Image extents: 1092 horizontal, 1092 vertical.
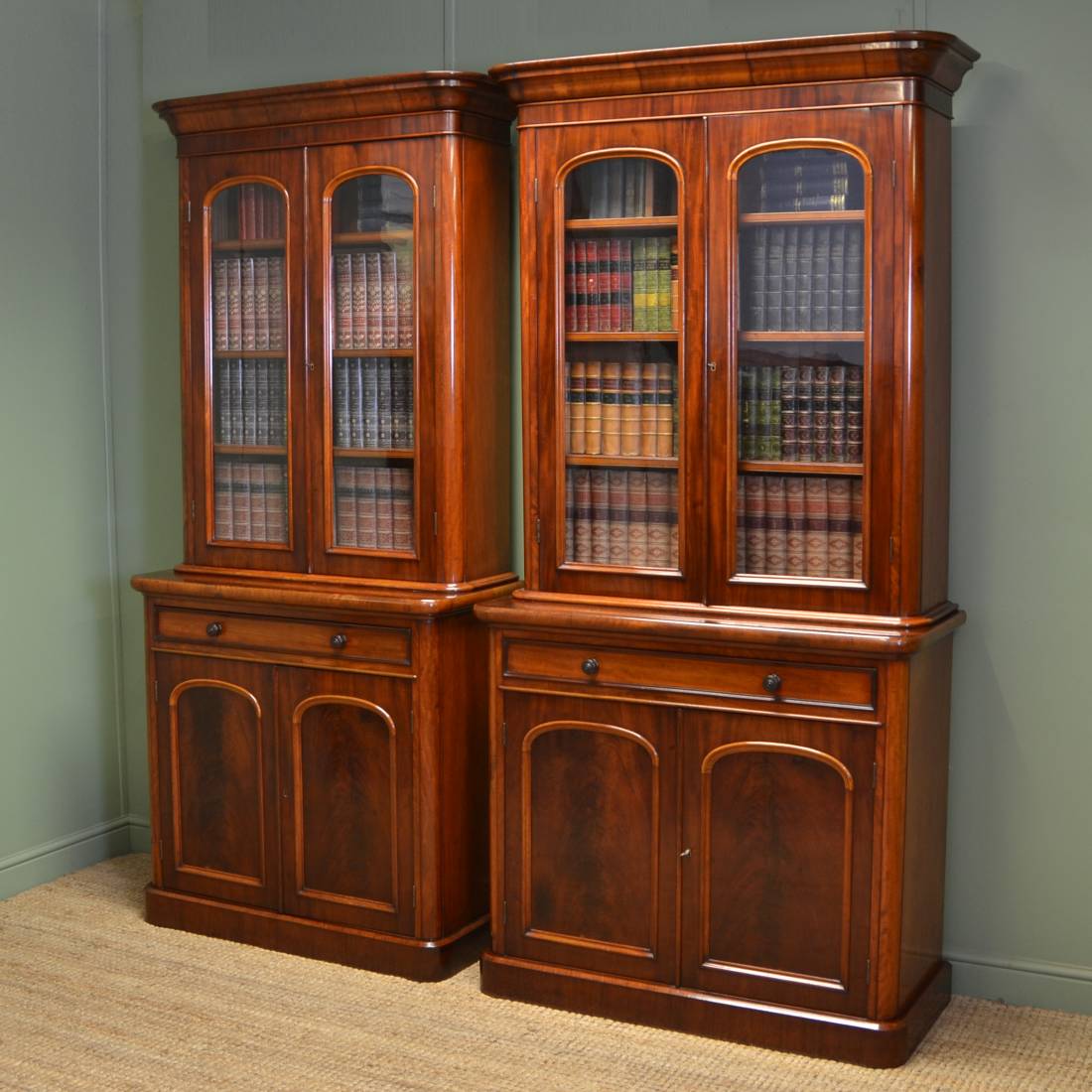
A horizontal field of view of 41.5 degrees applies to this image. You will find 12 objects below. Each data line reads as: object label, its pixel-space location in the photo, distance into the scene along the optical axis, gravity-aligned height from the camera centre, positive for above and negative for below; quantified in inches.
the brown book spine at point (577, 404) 133.9 +2.0
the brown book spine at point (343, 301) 144.3 +12.5
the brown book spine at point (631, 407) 132.0 +1.6
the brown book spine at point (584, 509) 134.6 -7.8
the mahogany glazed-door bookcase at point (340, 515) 140.7 -9.1
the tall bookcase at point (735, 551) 121.6 -11.2
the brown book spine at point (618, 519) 133.3 -8.7
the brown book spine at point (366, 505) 145.3 -8.0
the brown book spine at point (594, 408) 133.5 +1.6
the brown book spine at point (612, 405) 132.8 +1.8
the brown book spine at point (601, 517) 134.0 -8.5
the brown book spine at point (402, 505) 143.6 -7.9
